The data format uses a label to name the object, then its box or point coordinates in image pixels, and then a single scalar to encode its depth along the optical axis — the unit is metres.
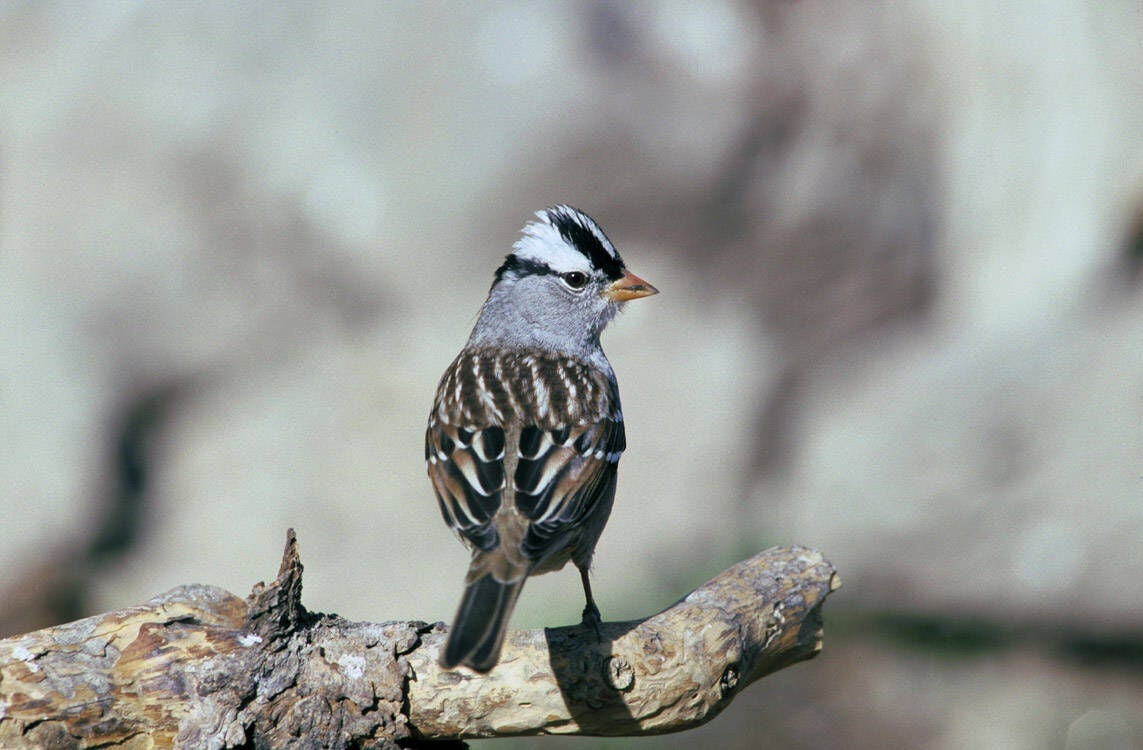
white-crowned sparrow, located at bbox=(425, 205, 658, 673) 6.68
